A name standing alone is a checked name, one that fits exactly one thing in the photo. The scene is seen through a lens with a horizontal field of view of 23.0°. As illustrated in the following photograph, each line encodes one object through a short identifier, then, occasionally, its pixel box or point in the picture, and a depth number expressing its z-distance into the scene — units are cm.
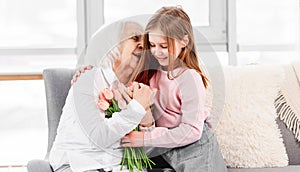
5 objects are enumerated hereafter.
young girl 256
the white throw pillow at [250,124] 313
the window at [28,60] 430
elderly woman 262
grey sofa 312
